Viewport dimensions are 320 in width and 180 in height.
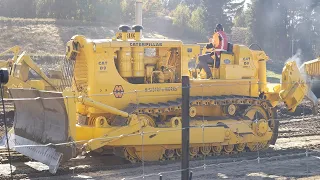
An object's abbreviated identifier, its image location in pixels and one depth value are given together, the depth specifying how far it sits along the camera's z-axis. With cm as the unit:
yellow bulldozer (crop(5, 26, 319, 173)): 1320
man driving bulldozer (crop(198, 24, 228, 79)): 1637
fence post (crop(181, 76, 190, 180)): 960
